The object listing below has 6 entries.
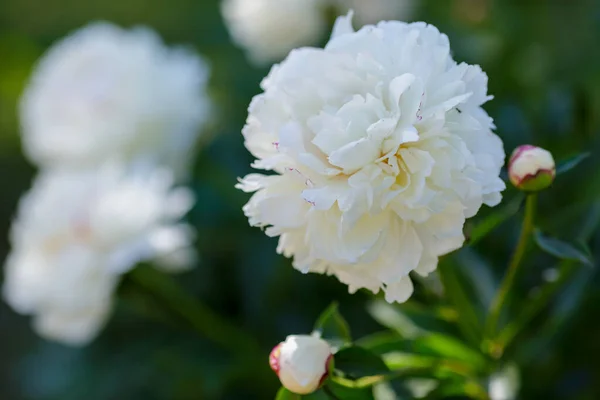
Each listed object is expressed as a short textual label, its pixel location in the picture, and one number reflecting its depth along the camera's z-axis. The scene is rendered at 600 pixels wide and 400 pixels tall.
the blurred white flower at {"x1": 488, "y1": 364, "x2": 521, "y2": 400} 0.99
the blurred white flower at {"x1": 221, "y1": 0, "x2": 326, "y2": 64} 1.41
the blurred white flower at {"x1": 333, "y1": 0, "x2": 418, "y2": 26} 1.47
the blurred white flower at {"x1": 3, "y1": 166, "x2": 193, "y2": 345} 1.19
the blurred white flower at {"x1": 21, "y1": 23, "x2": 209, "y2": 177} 1.32
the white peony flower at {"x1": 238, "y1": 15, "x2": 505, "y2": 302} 0.87
